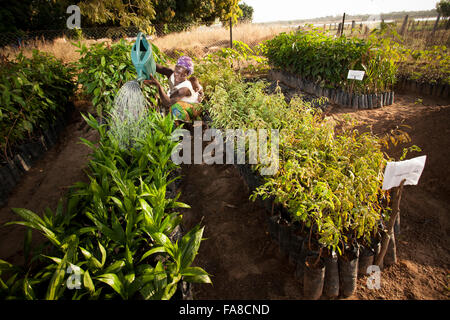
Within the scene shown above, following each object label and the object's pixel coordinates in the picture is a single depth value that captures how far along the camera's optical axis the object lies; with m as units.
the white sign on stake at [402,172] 1.37
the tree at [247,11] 24.01
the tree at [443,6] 15.43
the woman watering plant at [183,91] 3.12
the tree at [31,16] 11.35
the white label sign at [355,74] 4.02
